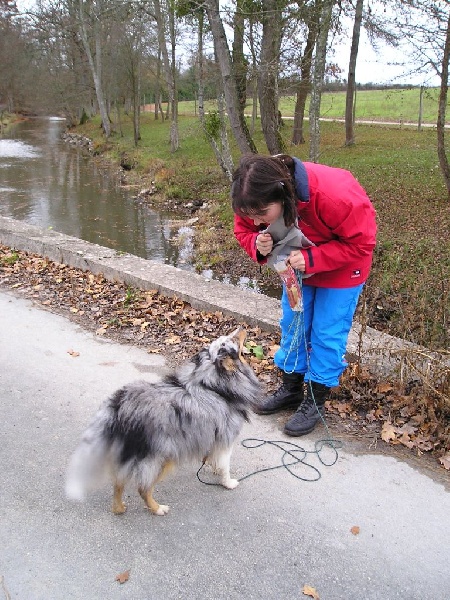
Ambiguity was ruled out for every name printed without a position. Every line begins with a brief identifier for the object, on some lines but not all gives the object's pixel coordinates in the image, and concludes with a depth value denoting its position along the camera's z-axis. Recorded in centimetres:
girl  293
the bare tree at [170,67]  2259
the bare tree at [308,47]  1030
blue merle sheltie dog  275
